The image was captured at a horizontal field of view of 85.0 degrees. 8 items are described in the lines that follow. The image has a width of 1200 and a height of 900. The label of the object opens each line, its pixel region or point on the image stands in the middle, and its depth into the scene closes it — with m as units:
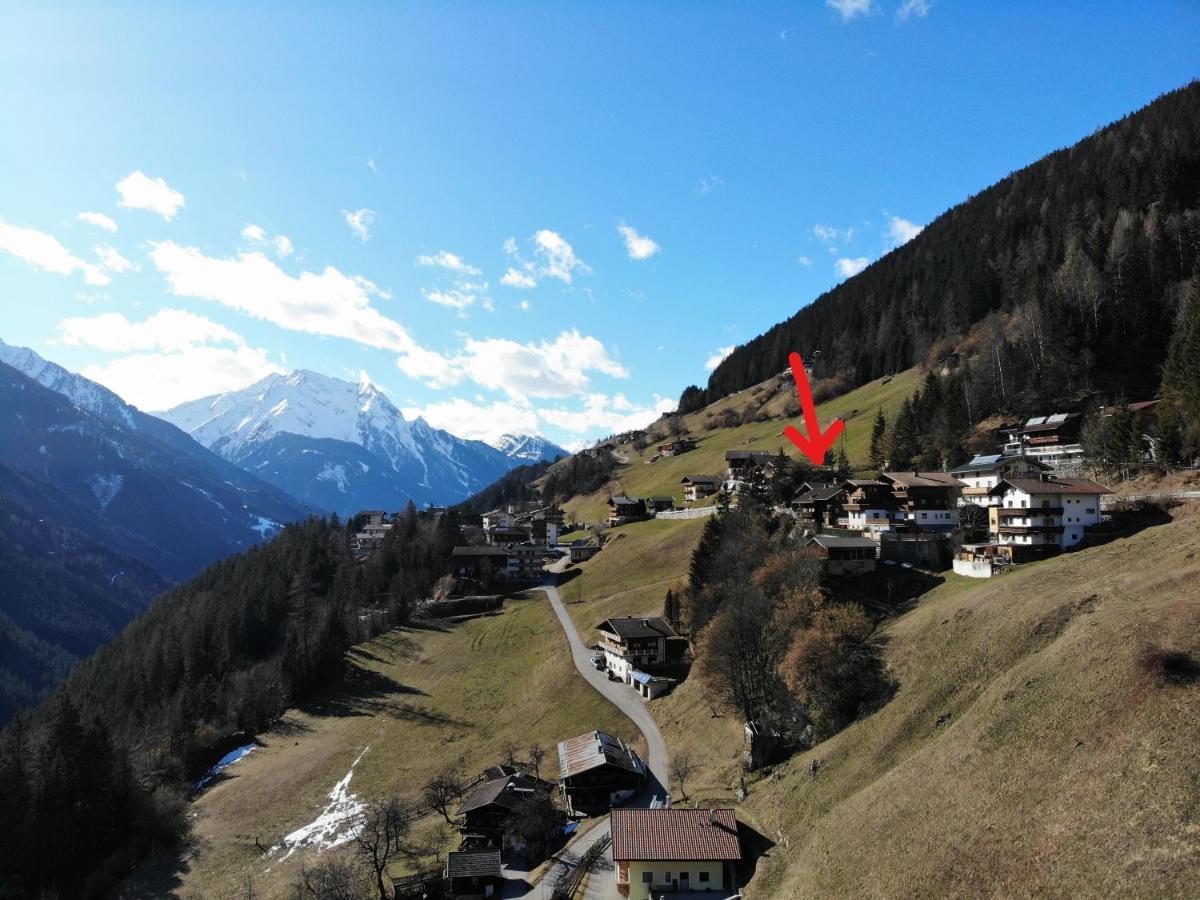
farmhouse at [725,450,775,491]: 120.69
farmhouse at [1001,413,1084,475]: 93.75
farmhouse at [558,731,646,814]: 57.19
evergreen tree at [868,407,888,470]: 115.47
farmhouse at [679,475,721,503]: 147.00
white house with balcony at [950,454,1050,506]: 81.62
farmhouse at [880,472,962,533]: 83.50
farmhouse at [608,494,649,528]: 153.00
